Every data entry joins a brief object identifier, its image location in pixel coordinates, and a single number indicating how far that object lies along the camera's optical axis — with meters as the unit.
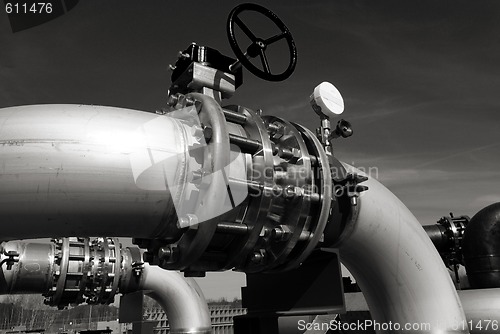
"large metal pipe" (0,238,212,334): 5.50
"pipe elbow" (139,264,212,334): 6.70
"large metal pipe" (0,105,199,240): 1.55
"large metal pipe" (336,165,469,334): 2.34
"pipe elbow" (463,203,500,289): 3.61
